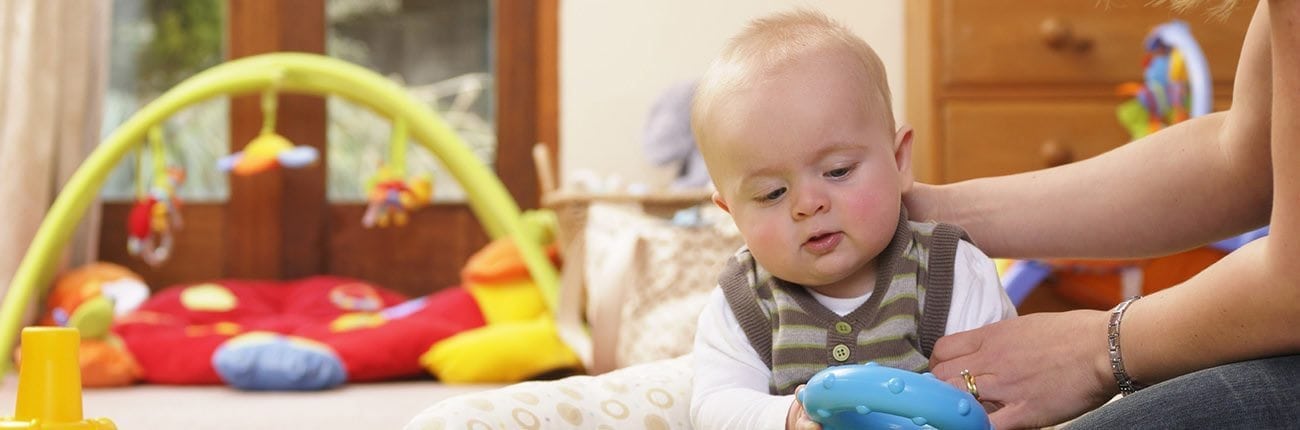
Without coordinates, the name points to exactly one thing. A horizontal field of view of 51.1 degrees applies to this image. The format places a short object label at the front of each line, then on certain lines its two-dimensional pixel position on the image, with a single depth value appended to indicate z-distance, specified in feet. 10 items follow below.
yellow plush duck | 8.29
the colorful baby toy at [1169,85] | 6.54
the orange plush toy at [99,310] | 8.12
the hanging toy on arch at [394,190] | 9.22
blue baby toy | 2.51
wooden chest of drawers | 8.00
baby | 3.17
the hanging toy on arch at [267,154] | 8.94
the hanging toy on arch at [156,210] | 9.21
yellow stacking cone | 3.53
